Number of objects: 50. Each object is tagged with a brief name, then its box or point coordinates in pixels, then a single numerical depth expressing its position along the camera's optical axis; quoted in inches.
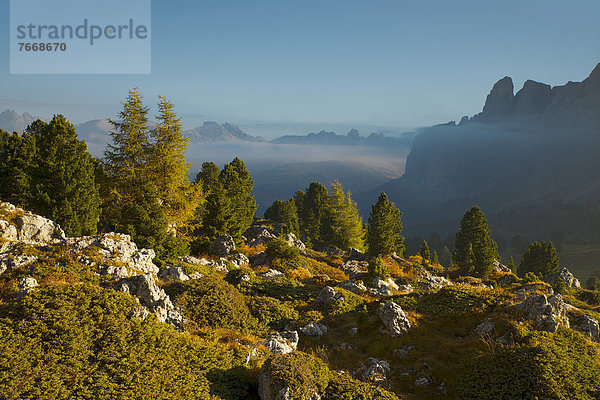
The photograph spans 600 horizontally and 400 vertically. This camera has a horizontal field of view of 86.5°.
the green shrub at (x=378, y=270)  1267.2
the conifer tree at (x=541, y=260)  2610.2
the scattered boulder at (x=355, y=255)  2224.5
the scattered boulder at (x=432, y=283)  1282.0
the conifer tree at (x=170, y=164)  1288.1
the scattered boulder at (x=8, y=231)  835.6
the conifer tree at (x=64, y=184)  1085.8
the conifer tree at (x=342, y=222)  2573.8
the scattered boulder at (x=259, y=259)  1457.9
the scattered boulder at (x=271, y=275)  1147.4
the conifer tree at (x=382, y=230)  2110.0
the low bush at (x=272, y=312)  791.1
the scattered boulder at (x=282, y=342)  630.5
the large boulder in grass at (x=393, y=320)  728.5
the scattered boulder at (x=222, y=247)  1466.5
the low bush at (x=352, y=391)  454.3
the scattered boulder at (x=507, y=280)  1647.8
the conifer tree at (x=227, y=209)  1593.3
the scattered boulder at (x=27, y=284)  545.2
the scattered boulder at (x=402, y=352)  660.1
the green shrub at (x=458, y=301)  784.3
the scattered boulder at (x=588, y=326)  663.3
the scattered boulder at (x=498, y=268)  2534.4
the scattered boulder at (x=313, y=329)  767.7
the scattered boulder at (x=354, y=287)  1055.6
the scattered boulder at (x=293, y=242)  2061.0
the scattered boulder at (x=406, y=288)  1254.3
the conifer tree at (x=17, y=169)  1339.1
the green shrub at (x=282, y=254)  1417.9
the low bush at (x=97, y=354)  378.3
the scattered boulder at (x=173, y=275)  908.0
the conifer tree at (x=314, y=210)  3191.4
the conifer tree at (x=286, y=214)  3186.8
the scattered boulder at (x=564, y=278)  2182.6
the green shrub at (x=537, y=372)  476.1
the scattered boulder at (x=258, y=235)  2027.6
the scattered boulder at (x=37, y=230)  887.1
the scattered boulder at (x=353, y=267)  1688.0
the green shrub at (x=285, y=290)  940.6
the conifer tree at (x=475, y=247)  2391.7
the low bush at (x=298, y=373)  437.7
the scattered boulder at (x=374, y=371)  576.1
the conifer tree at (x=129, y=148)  1235.9
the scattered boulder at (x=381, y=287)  1096.6
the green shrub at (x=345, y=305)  867.4
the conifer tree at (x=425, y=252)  3410.2
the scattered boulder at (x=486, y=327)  665.0
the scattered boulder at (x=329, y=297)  908.0
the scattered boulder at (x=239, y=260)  1376.8
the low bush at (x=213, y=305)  701.3
